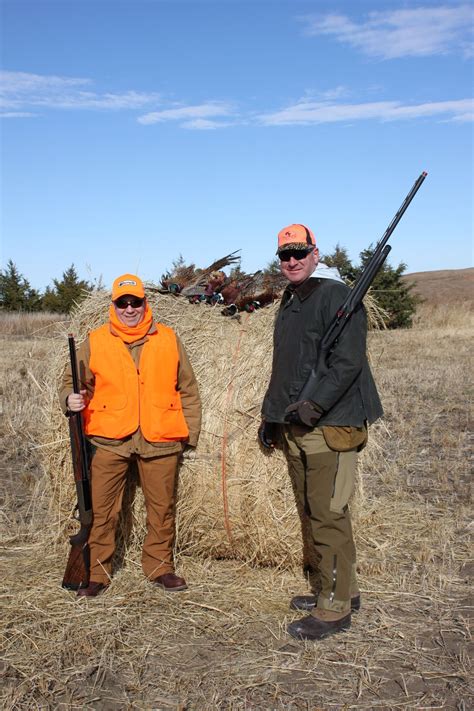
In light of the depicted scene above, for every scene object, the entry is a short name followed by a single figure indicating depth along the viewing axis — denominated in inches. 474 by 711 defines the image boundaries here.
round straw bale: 202.1
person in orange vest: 190.5
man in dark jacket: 167.8
